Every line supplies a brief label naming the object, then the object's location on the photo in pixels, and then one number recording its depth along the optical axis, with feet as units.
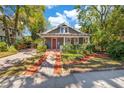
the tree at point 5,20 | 32.44
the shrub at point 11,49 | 28.40
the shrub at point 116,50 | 19.14
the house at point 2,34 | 41.41
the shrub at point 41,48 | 28.12
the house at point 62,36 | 35.09
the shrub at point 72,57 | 17.98
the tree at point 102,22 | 26.67
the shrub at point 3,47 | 27.56
